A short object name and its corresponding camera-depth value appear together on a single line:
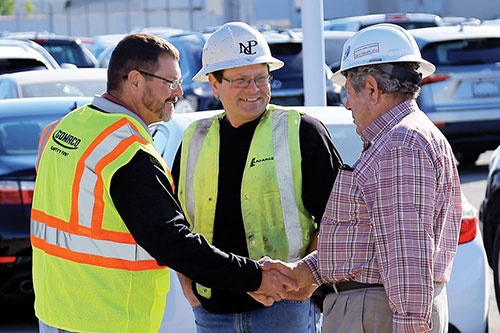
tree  79.25
